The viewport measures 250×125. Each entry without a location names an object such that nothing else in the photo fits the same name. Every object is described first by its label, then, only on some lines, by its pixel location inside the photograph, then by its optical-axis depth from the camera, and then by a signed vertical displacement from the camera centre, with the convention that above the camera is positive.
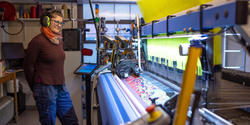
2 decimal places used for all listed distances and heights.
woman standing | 2.46 -0.18
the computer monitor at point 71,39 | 3.90 +0.24
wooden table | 4.19 -0.49
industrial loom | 0.91 -0.22
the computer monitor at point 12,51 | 4.93 +0.04
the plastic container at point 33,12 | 5.32 +0.98
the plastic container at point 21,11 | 5.33 +0.99
